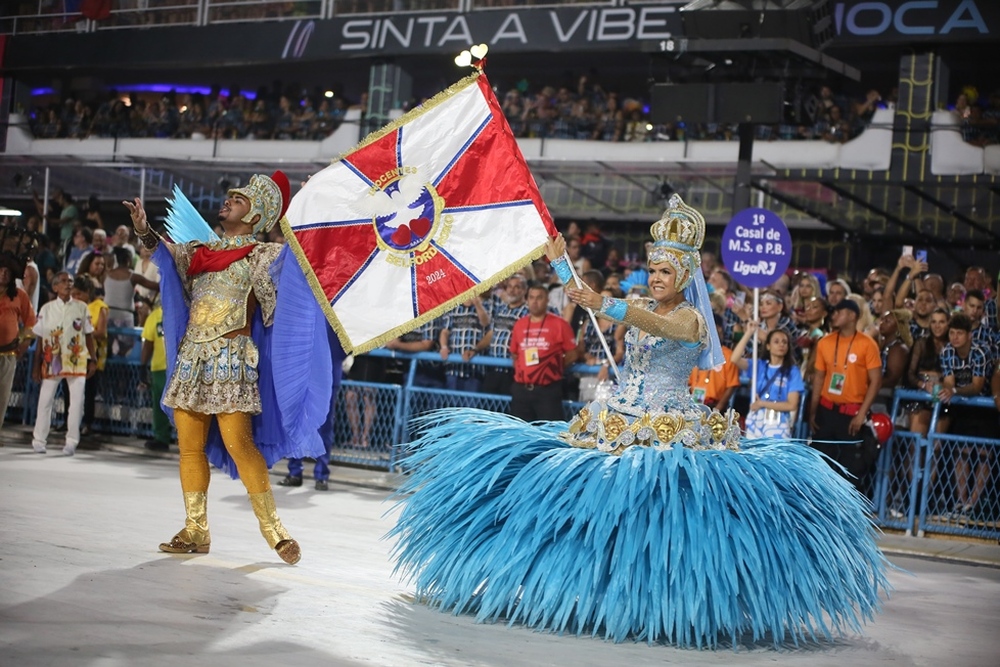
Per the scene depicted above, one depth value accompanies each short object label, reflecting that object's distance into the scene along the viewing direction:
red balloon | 9.59
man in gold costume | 6.31
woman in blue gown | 5.11
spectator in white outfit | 11.35
